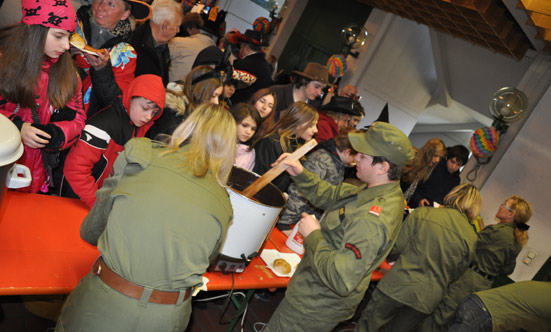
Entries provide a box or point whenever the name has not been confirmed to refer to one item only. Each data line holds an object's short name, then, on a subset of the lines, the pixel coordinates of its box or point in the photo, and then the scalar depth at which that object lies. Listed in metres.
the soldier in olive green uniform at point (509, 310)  2.99
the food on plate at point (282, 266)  2.80
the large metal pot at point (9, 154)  1.36
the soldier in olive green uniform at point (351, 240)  2.09
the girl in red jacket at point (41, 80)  2.03
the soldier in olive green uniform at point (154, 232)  1.51
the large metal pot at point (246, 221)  2.23
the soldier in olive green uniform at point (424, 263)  3.34
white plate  2.82
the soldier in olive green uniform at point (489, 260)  4.07
